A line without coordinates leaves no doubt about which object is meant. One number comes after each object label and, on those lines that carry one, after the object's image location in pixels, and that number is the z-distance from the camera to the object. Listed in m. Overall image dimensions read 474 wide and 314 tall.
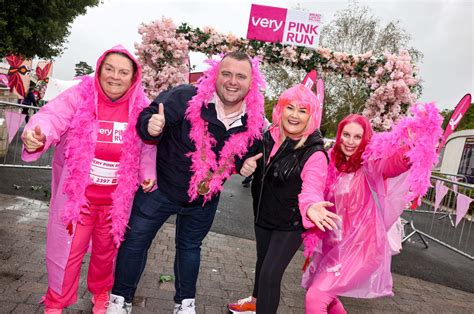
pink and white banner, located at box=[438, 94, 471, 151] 5.52
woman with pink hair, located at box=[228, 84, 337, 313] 2.43
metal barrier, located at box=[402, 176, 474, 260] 6.81
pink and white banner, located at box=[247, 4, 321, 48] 7.35
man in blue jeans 2.48
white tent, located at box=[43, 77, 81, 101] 13.43
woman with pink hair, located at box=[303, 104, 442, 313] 2.39
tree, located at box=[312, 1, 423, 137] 22.22
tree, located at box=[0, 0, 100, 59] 9.02
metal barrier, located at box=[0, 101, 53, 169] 5.95
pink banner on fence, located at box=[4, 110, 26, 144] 5.91
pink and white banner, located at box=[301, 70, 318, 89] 6.25
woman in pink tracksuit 2.34
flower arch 7.11
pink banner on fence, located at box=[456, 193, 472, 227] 5.17
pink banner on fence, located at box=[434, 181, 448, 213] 6.15
